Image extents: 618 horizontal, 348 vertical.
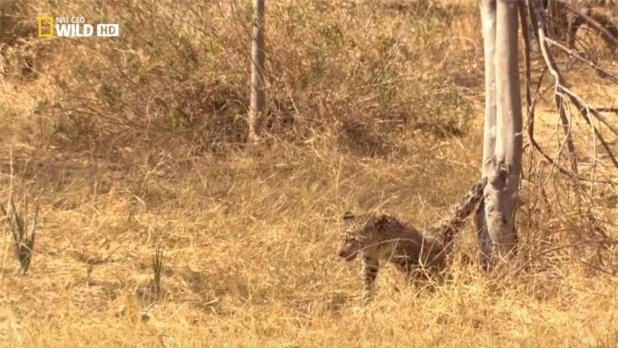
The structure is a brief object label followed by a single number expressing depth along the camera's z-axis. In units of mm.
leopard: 12312
